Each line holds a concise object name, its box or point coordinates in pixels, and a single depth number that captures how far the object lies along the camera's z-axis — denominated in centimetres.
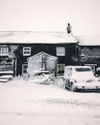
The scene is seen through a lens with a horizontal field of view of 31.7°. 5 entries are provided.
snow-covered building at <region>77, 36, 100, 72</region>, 1130
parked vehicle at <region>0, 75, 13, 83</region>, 811
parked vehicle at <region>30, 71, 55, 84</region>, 850
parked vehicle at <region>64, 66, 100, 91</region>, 724
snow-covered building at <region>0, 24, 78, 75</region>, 1341
